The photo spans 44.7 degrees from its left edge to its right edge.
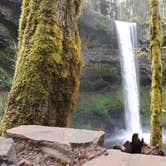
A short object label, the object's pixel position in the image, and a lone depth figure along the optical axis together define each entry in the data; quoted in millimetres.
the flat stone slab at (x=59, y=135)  1439
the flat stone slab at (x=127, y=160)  1244
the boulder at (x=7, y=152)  1183
